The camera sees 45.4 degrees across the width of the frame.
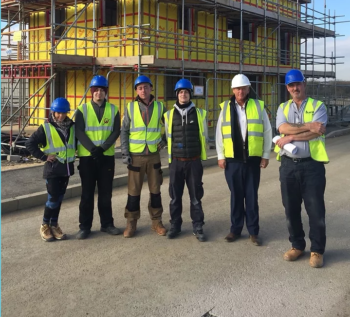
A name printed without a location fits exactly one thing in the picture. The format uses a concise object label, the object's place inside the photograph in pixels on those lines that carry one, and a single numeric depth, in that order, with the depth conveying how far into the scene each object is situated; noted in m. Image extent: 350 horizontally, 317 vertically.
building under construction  13.84
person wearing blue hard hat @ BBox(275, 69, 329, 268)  4.41
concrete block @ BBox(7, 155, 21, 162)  10.87
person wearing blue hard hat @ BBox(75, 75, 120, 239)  5.29
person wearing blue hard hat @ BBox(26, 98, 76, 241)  5.11
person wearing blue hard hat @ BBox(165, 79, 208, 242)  5.25
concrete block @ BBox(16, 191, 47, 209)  6.76
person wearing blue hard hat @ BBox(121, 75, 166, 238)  5.37
